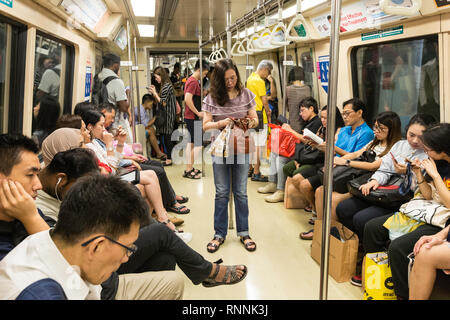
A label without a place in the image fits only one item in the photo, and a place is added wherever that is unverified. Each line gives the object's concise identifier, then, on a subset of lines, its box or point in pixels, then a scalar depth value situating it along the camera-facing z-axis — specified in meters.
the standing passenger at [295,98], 4.96
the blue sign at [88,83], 5.05
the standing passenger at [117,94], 5.27
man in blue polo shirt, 3.69
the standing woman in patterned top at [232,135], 3.20
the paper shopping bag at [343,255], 2.73
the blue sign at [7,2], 2.48
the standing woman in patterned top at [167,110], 7.37
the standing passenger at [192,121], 5.92
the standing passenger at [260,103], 5.55
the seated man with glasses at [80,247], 1.04
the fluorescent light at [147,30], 7.32
